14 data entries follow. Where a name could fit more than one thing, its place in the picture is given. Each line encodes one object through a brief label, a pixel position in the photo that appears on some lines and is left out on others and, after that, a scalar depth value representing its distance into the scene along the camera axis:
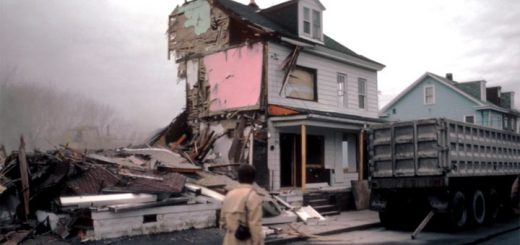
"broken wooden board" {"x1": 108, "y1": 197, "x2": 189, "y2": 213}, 10.26
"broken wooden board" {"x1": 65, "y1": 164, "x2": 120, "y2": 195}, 11.32
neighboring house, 38.88
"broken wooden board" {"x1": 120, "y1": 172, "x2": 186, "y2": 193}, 11.42
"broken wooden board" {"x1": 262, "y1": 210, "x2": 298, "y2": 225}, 12.05
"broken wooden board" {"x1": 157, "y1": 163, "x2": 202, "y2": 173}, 13.65
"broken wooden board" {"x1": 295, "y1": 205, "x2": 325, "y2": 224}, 13.08
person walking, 5.09
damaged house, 17.30
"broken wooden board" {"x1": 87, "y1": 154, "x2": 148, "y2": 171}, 13.36
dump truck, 12.27
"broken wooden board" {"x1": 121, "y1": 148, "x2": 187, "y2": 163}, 15.25
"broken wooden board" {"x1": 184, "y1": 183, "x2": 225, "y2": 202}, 12.31
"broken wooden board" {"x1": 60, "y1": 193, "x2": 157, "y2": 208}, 10.35
